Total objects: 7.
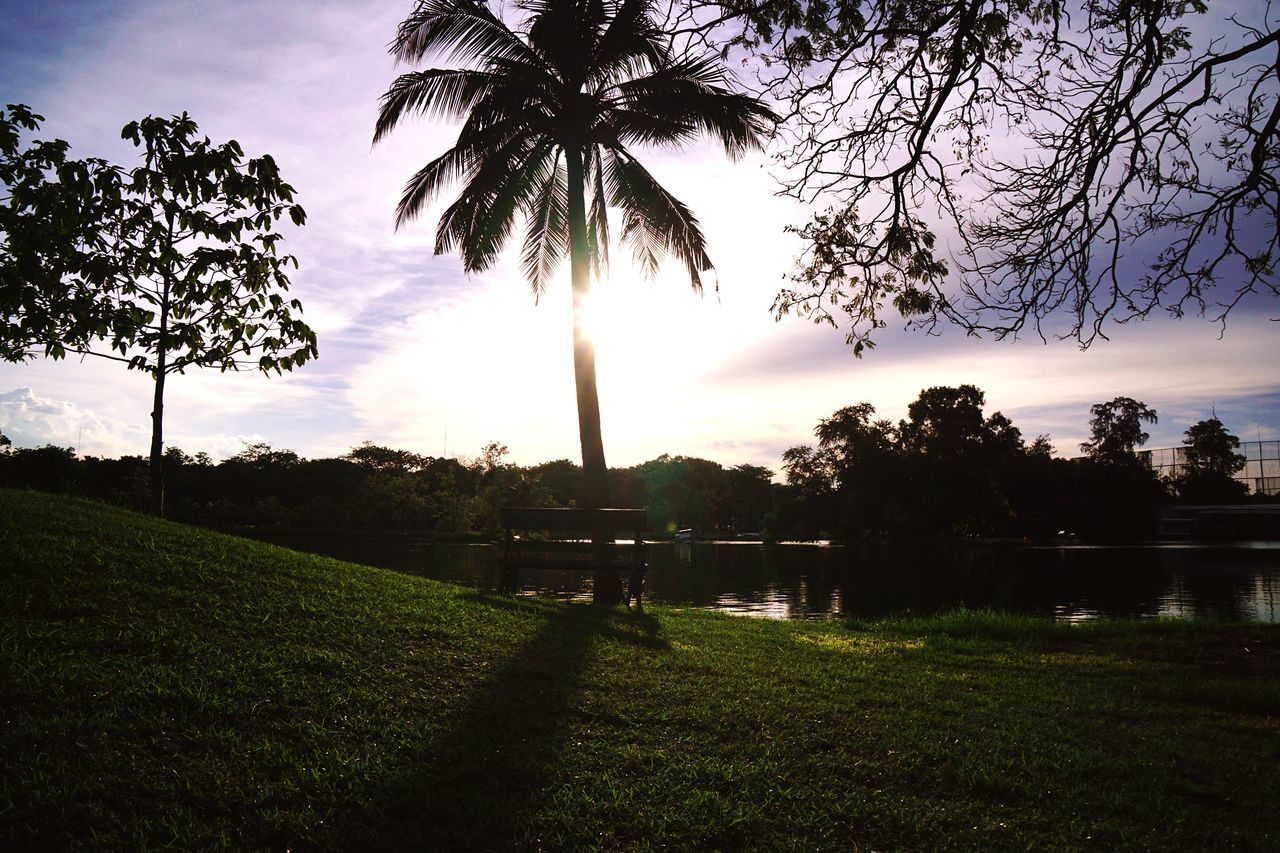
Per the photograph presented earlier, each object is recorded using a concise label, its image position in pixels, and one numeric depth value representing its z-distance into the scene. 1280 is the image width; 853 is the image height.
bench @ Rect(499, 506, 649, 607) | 11.62
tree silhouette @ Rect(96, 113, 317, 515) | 7.72
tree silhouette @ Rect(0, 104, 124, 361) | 6.73
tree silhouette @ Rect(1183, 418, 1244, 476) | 89.81
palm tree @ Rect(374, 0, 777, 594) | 12.93
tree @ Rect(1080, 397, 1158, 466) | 89.95
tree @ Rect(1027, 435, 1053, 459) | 79.94
